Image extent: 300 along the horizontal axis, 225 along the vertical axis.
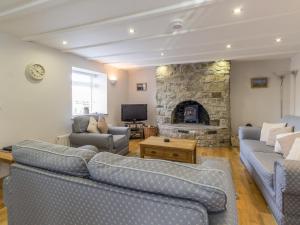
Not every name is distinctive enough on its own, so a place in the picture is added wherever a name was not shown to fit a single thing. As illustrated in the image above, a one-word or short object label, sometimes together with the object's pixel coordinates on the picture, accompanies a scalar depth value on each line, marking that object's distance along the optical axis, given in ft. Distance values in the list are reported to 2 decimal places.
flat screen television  19.77
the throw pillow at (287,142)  7.96
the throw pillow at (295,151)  6.82
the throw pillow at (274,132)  9.94
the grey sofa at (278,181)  5.41
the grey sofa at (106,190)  3.03
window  16.55
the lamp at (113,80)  19.29
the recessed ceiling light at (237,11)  7.55
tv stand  19.79
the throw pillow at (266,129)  10.68
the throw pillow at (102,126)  14.02
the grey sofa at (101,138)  12.01
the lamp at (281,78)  17.18
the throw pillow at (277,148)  8.72
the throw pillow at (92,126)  13.50
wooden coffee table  10.36
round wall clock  11.22
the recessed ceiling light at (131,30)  9.56
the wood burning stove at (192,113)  19.61
